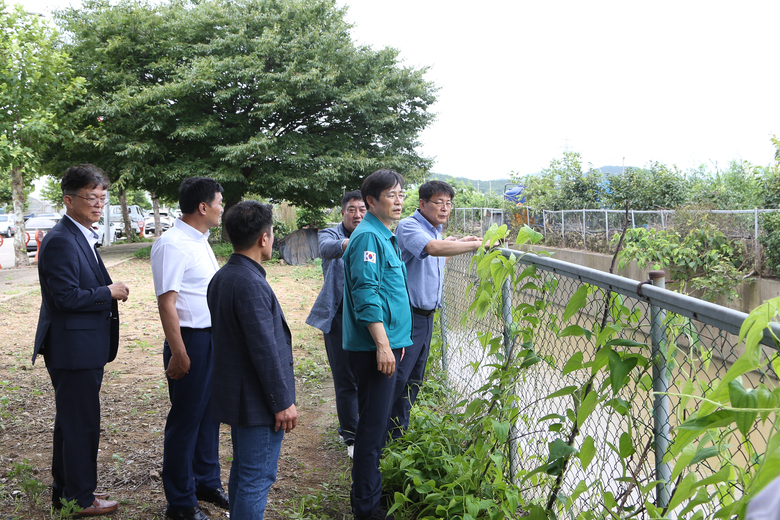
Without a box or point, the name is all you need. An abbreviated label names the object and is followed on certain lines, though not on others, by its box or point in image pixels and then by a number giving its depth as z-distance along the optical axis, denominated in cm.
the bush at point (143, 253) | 1790
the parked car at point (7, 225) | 3174
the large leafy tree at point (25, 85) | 1091
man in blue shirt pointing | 330
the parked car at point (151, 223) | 3807
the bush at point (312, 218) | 1872
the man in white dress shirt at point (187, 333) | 280
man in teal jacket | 267
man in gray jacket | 378
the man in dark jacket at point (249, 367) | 231
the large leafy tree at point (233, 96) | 1734
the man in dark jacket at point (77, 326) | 272
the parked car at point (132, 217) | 3066
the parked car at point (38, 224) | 2391
